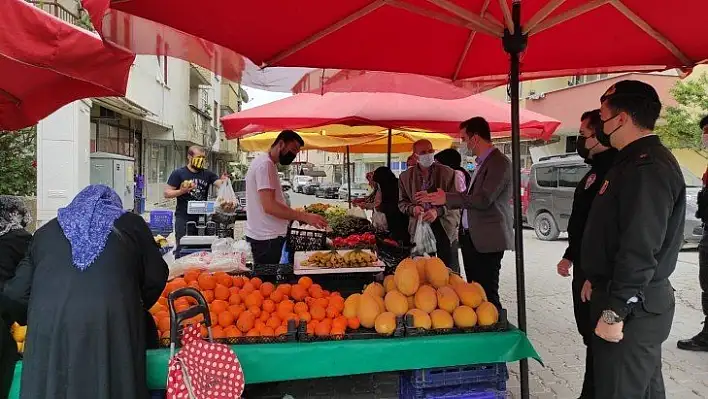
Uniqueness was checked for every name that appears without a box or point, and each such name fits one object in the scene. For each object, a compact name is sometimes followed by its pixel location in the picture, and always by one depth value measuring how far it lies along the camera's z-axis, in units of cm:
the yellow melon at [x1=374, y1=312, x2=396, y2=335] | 294
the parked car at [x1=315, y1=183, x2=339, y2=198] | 4119
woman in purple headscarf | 242
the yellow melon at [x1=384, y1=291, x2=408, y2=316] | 305
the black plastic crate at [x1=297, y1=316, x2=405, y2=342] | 293
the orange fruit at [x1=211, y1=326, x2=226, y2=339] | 293
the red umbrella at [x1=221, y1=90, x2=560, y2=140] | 618
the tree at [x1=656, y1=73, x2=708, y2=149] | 1455
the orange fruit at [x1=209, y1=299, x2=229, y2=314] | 315
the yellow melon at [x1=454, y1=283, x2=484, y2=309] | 316
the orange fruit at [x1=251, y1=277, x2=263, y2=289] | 367
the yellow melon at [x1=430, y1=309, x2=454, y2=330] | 298
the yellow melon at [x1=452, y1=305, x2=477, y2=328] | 301
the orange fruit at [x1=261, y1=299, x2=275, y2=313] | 325
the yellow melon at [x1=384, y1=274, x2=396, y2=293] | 335
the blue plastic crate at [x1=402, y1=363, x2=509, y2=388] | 293
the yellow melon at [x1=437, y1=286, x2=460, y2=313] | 309
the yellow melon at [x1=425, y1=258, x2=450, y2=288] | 336
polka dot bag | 248
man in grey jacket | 471
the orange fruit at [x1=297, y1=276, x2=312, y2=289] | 362
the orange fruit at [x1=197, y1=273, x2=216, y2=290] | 355
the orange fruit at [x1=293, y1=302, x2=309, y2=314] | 317
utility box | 1182
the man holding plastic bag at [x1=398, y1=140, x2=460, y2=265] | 606
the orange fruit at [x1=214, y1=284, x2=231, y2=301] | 340
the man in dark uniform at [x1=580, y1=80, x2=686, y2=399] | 240
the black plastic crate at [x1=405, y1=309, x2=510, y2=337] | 296
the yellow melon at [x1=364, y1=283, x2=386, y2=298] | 326
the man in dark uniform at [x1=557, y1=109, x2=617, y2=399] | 340
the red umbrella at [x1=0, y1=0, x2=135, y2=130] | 260
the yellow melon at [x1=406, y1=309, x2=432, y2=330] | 297
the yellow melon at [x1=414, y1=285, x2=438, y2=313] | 309
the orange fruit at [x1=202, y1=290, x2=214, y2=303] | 338
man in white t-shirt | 482
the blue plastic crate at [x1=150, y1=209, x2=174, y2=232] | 797
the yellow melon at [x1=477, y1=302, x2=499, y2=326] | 305
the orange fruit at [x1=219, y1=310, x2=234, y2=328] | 303
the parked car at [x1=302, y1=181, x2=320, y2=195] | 4544
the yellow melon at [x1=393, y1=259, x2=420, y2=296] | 319
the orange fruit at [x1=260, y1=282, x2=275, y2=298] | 352
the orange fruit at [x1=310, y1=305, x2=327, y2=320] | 308
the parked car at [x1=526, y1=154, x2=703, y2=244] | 1327
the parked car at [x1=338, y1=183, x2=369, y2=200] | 3098
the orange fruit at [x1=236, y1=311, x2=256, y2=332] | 301
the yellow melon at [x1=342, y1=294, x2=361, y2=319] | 309
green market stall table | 286
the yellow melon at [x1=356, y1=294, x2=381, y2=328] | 302
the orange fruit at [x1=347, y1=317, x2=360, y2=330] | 304
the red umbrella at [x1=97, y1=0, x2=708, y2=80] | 288
